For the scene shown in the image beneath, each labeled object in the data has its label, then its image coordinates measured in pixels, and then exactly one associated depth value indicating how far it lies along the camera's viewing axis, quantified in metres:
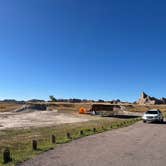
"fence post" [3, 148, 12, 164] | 6.51
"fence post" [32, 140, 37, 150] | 8.28
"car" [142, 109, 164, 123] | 22.34
